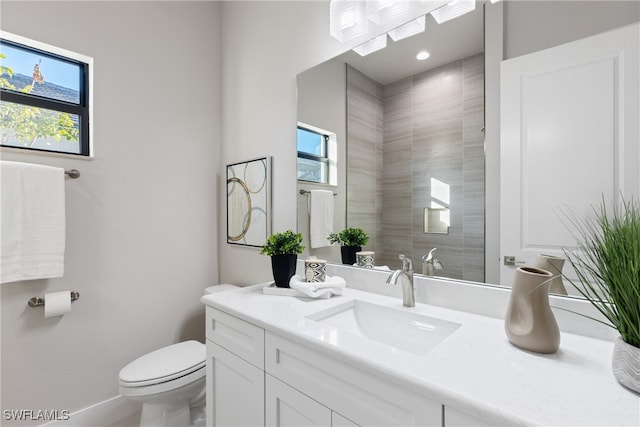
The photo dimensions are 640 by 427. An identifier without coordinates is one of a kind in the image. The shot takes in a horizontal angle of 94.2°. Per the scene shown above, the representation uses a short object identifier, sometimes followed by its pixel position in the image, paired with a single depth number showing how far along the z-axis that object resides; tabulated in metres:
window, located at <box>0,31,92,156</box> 1.54
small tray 1.33
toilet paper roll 1.50
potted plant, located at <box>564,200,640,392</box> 0.59
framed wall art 1.87
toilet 1.41
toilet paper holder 1.51
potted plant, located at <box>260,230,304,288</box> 1.42
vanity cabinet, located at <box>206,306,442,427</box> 0.70
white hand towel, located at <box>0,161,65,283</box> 1.39
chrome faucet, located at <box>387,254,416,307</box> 1.13
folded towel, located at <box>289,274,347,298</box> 1.25
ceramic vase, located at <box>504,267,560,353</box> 0.75
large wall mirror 1.11
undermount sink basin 1.00
